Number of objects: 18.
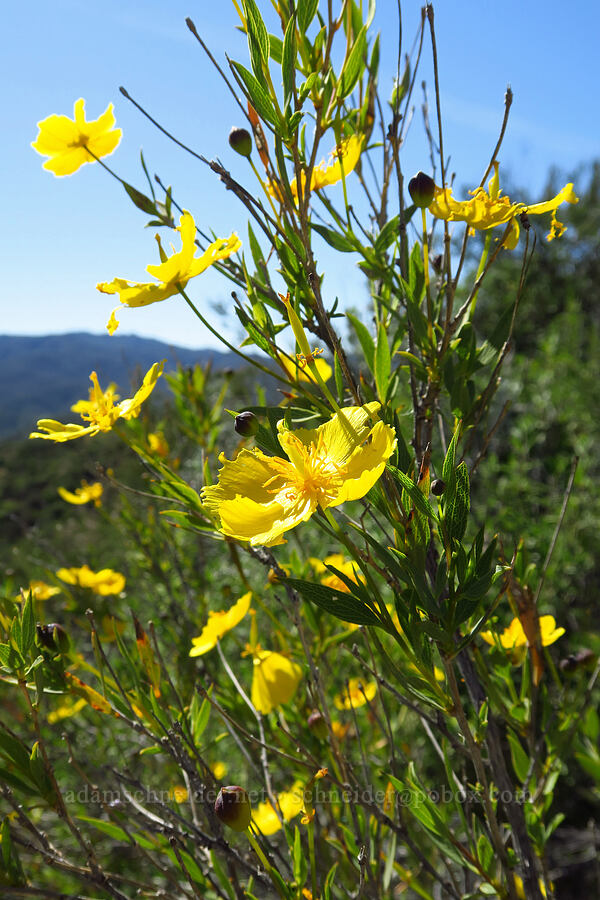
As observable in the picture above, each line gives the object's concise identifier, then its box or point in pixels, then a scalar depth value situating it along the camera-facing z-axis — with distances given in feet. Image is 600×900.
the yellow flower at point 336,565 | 1.01
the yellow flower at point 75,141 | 1.09
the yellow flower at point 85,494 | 2.28
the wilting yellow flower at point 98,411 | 0.99
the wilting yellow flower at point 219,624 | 1.21
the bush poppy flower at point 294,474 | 0.76
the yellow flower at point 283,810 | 1.21
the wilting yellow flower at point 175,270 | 0.91
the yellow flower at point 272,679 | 1.28
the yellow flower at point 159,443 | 1.95
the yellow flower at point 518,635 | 1.15
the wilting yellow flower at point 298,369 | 0.87
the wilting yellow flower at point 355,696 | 1.51
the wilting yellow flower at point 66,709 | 1.61
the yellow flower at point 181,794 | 1.55
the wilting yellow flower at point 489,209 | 0.92
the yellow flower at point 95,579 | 1.79
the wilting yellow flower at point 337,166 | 1.01
